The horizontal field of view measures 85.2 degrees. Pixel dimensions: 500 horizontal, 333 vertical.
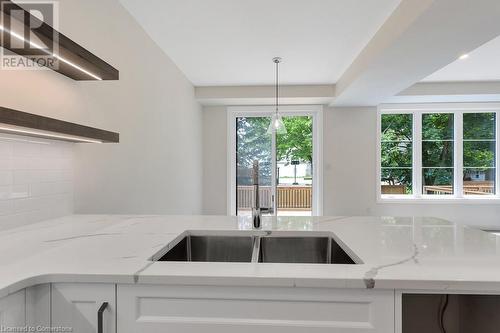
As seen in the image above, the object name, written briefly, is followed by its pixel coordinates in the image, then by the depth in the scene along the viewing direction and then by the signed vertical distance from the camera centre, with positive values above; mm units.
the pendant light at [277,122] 3507 +593
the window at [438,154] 5137 +251
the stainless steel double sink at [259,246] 1366 -409
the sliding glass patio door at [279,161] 5355 +105
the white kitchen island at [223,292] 772 -368
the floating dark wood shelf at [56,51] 867 +494
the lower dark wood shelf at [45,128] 948 +153
